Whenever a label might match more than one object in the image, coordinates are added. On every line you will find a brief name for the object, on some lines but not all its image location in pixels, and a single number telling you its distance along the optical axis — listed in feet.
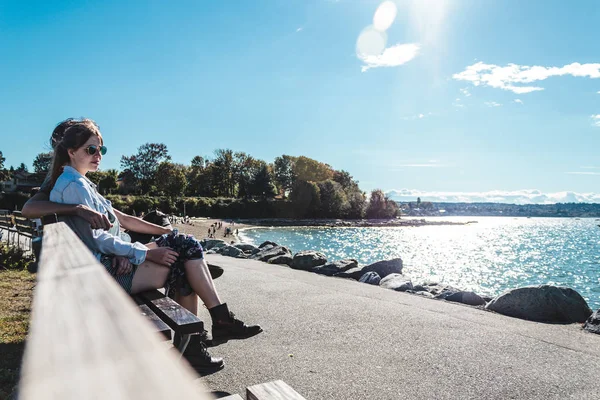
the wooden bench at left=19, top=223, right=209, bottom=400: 1.82
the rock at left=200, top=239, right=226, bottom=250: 58.18
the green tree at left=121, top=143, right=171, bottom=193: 286.25
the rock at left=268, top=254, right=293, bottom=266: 41.69
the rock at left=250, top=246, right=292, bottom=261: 44.45
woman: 10.27
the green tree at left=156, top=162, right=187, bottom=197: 238.27
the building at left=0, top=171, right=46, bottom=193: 227.79
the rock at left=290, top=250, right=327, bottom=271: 37.50
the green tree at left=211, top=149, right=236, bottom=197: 290.76
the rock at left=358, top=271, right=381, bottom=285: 31.96
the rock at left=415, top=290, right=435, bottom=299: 27.35
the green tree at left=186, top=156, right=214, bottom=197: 298.97
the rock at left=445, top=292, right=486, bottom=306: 25.89
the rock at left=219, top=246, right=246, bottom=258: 48.60
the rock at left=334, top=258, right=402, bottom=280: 34.19
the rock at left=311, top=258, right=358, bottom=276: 35.45
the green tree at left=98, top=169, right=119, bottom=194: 256.52
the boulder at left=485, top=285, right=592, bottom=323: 21.86
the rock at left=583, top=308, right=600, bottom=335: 19.63
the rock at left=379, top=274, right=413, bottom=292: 29.25
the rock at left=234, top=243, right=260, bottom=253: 53.69
